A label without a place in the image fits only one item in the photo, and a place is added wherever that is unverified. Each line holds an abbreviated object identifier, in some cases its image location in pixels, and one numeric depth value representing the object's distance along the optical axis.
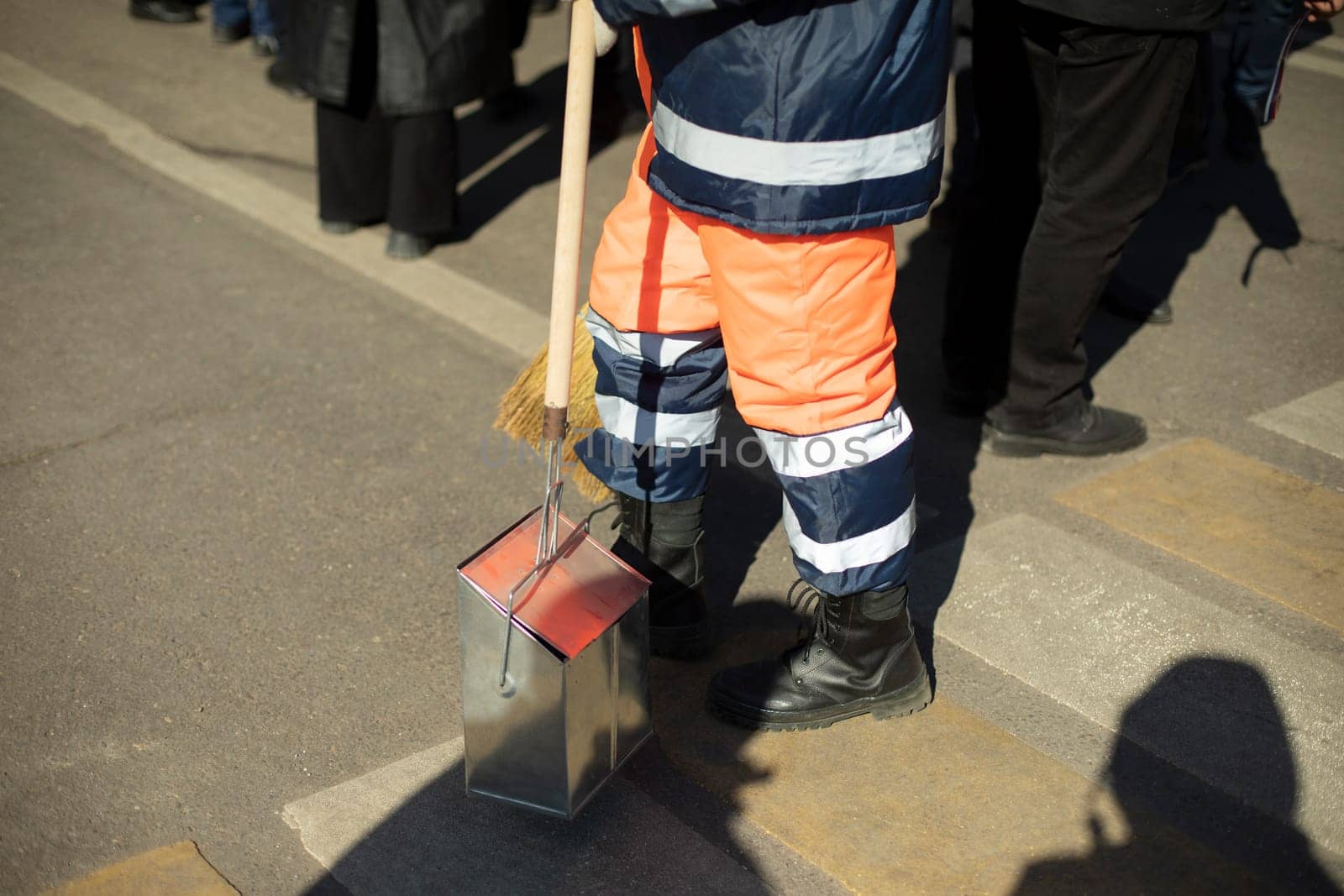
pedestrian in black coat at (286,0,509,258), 4.66
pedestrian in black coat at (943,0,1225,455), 3.12
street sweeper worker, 2.05
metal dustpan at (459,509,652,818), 2.20
